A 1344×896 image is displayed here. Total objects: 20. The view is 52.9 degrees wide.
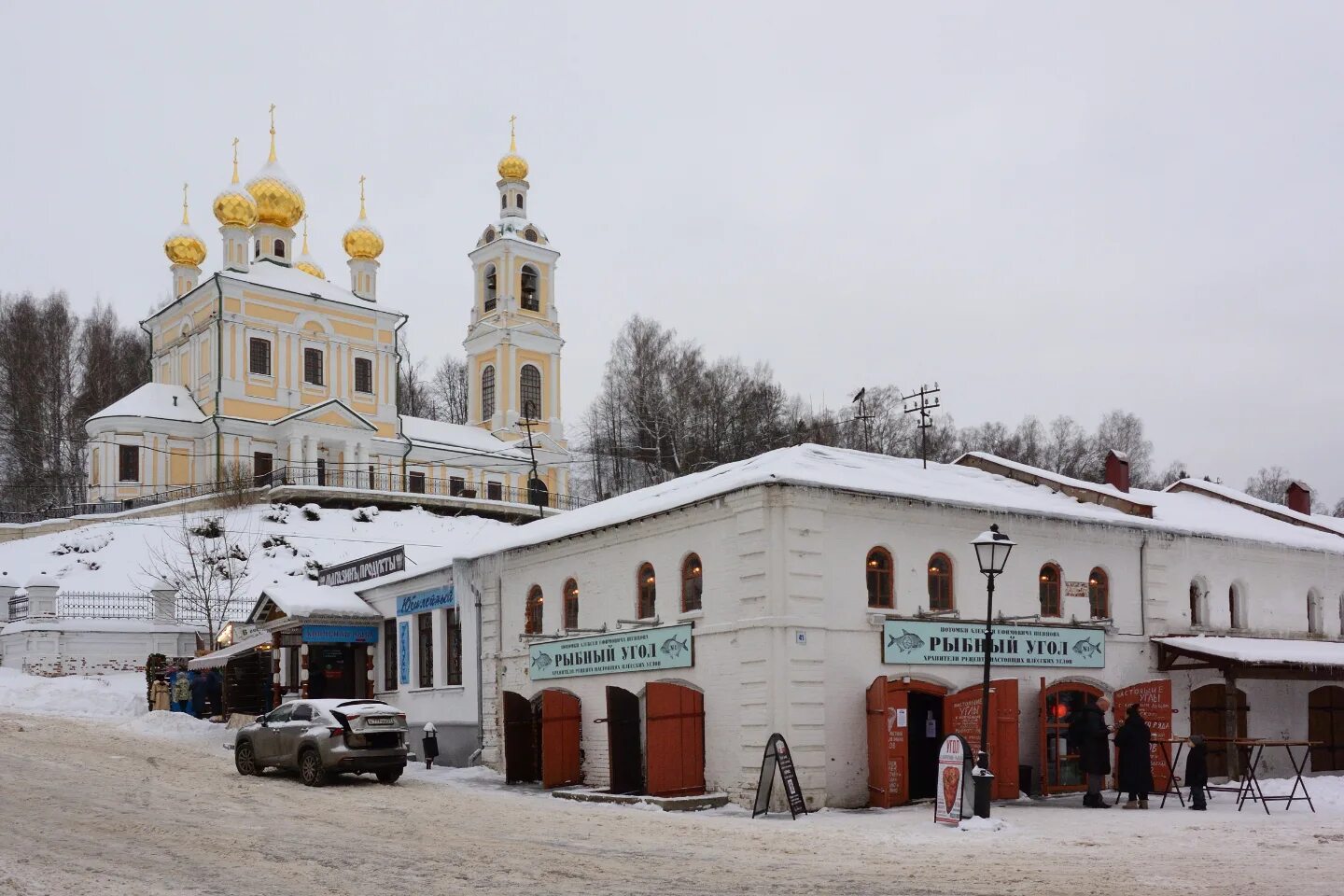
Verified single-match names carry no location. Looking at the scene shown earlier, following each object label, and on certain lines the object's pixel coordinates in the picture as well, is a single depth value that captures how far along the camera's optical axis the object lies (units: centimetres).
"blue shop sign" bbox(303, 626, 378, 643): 2841
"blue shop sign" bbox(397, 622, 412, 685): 2789
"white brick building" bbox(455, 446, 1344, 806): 1881
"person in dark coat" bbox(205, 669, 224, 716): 3228
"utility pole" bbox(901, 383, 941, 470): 2472
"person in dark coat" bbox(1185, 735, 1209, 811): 1828
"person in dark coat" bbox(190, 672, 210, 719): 3136
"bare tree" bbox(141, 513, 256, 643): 4003
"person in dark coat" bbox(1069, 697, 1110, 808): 1888
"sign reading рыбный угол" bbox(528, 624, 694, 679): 2025
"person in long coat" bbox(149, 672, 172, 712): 3200
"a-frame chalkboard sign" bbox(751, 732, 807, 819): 1772
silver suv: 1978
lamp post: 1611
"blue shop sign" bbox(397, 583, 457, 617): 2637
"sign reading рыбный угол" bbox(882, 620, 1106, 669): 1980
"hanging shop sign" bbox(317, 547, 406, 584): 2889
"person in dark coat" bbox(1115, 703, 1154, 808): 1852
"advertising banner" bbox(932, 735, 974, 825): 1591
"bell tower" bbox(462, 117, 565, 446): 7369
